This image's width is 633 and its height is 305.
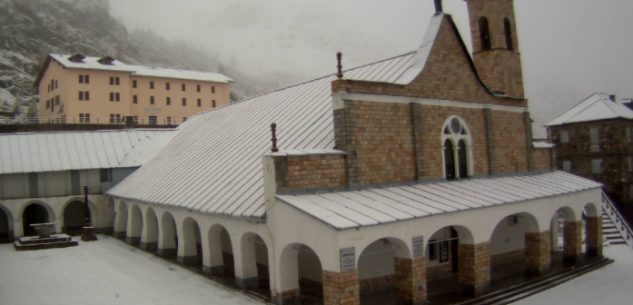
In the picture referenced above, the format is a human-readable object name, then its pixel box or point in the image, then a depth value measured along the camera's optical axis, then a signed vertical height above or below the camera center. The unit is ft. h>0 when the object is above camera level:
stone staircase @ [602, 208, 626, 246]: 86.77 -17.16
